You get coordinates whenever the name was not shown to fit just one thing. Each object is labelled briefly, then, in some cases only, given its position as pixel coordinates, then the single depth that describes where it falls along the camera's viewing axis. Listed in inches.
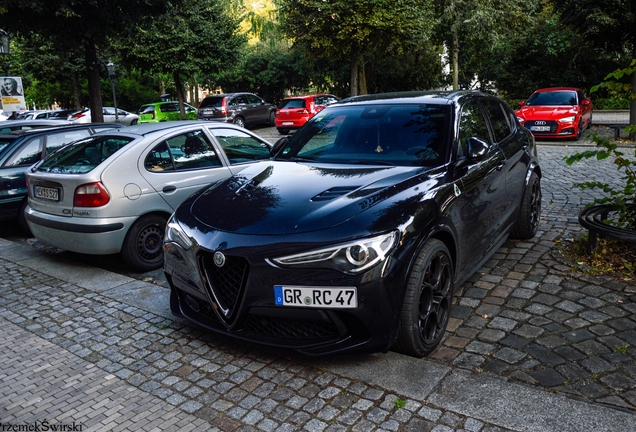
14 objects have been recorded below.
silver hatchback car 224.8
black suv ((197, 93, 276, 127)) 1029.2
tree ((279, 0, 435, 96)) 1005.2
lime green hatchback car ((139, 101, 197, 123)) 1182.9
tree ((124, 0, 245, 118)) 1179.9
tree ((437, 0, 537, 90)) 1109.1
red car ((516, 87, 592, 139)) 653.3
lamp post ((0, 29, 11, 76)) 722.2
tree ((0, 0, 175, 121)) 490.3
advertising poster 690.8
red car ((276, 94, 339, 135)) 911.0
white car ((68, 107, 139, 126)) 1175.4
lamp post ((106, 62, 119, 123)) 1173.8
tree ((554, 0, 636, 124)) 594.9
